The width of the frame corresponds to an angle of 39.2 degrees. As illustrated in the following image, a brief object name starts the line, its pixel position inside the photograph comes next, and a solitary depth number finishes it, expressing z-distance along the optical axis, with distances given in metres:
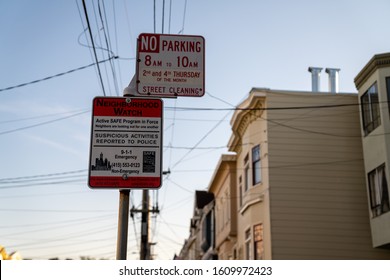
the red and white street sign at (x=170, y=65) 4.27
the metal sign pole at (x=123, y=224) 3.78
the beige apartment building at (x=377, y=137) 20.17
